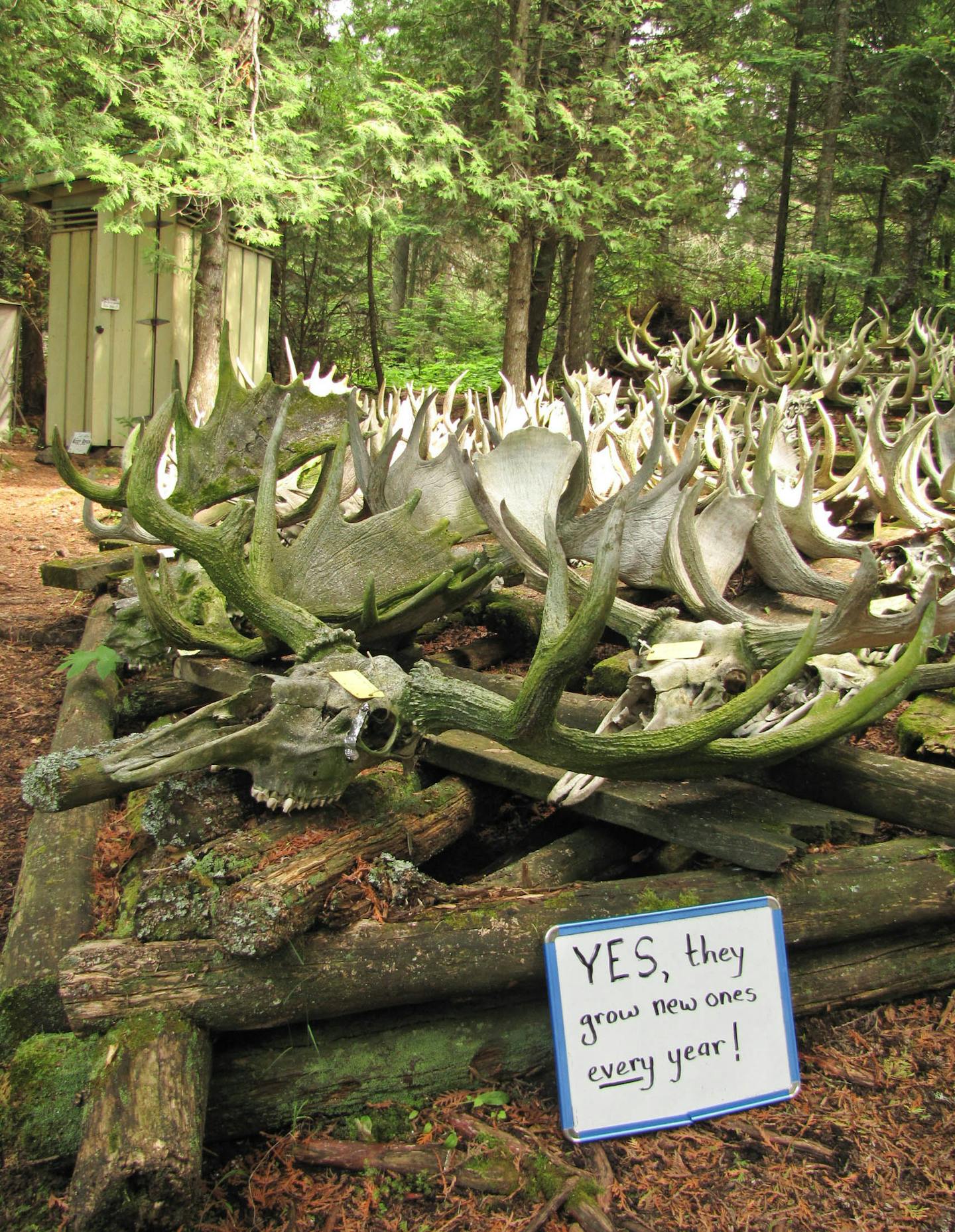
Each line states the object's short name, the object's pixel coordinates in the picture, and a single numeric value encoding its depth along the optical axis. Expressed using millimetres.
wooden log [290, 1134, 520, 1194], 2203
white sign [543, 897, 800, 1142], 2348
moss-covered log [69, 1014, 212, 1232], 1891
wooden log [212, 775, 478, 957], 2234
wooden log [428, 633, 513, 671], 4359
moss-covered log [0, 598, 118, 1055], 2418
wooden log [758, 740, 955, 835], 2910
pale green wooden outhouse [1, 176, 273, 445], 13633
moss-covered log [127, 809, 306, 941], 2357
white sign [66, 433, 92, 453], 13672
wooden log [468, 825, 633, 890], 2764
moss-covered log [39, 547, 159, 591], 5734
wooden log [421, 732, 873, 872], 2658
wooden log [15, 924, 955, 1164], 2186
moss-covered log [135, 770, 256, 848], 2686
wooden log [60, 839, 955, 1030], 2248
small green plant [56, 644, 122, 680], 4164
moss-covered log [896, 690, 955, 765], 3229
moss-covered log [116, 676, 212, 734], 4160
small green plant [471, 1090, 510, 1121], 2430
